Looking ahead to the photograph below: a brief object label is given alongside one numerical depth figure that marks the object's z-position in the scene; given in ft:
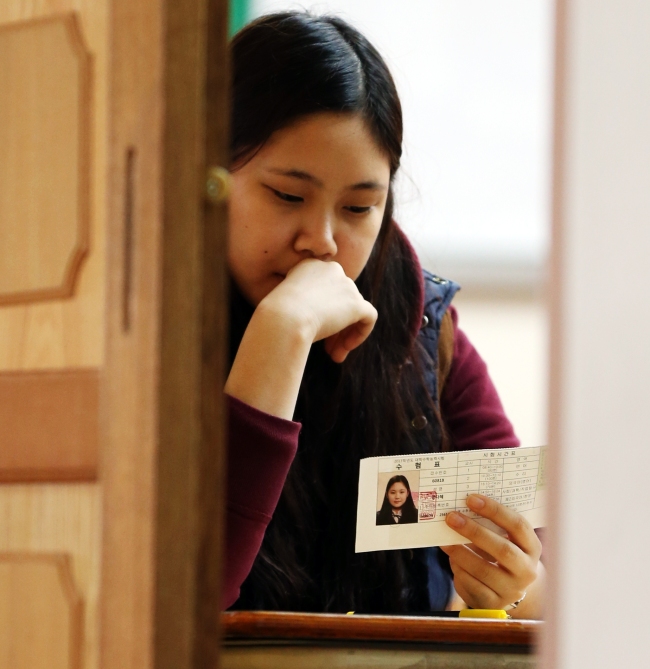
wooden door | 8.13
